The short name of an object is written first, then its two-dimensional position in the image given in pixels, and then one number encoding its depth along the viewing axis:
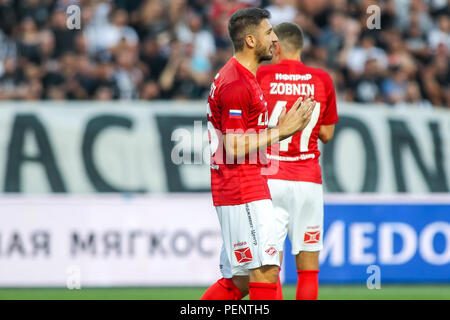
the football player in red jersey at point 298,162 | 14.64
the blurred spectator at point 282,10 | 27.00
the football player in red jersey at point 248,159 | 12.20
